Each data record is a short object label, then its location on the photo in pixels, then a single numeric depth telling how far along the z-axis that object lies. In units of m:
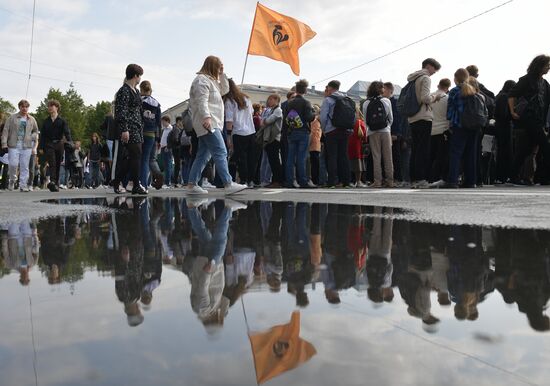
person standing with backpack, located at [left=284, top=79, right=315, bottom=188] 10.62
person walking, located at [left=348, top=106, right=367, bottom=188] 11.88
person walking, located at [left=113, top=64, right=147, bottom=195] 8.00
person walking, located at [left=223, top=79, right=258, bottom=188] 10.73
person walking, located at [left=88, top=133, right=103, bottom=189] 21.53
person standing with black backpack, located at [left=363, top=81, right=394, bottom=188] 10.11
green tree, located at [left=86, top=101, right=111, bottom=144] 75.06
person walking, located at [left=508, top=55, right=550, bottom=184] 8.90
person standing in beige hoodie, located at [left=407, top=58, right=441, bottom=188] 9.15
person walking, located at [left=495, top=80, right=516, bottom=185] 10.07
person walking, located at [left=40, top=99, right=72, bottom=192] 11.70
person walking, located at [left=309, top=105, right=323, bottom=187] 12.34
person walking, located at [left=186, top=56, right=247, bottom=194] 7.40
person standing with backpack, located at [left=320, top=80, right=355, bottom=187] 10.34
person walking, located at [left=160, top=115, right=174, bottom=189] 15.26
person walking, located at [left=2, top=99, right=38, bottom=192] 12.77
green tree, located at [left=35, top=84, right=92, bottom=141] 65.44
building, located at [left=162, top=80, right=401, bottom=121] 83.75
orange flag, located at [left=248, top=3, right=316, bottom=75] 12.88
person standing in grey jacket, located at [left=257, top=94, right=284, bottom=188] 11.09
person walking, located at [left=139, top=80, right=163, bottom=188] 9.55
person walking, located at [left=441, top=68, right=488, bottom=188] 8.51
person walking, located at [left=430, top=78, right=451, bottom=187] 9.36
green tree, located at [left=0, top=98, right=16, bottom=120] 94.53
